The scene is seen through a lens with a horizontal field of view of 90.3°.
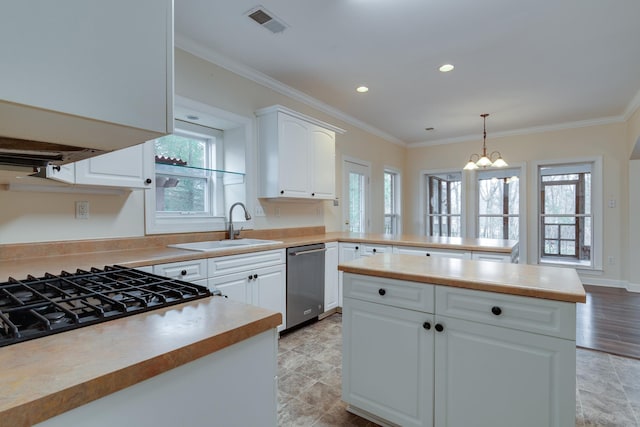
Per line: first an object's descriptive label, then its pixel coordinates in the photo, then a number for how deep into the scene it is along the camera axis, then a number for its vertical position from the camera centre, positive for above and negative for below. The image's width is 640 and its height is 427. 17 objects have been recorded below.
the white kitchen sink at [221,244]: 2.64 -0.28
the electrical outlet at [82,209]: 2.15 +0.02
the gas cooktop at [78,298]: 0.76 -0.26
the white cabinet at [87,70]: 0.55 +0.27
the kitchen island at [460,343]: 1.31 -0.61
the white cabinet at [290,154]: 3.26 +0.62
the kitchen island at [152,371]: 0.54 -0.31
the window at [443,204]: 6.34 +0.14
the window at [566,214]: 5.24 -0.05
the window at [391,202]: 6.12 +0.18
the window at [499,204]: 5.71 +0.12
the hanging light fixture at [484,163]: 4.18 +0.64
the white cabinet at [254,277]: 2.34 -0.53
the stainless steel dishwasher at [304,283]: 2.97 -0.70
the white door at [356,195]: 4.82 +0.25
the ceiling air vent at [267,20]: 2.31 +1.45
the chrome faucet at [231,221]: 3.03 -0.09
